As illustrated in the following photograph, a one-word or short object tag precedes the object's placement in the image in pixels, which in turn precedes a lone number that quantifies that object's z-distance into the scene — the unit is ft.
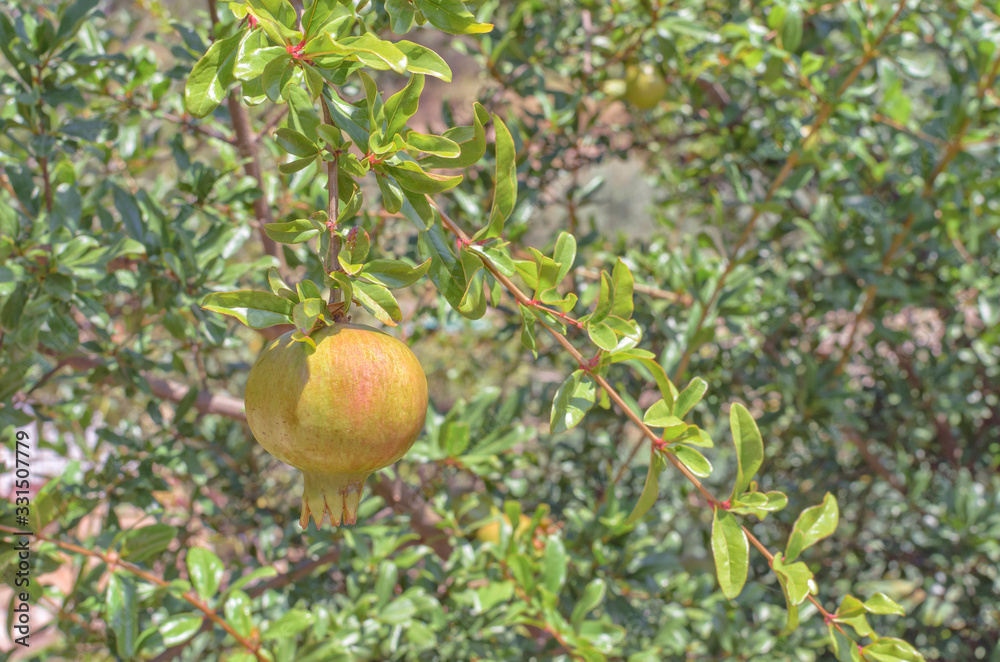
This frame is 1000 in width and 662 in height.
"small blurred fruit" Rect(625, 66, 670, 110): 4.51
